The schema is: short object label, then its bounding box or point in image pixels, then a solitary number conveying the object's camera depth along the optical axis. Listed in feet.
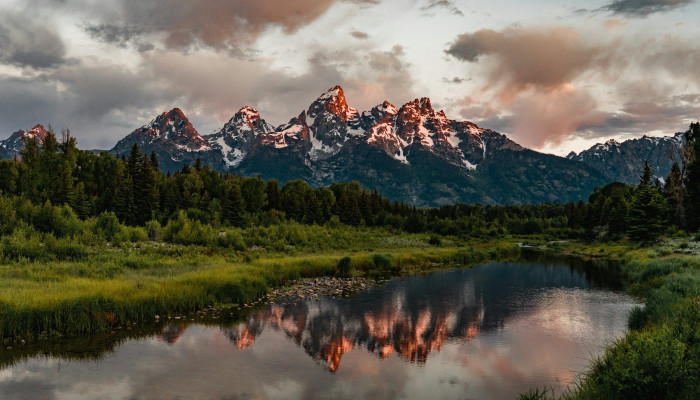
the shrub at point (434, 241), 281.50
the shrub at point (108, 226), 153.99
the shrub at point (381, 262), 175.52
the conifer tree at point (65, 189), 260.62
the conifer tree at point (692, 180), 242.17
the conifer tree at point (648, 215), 231.09
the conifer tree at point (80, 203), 259.39
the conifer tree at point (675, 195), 252.01
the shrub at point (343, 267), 152.48
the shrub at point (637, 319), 77.39
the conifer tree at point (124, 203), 271.08
